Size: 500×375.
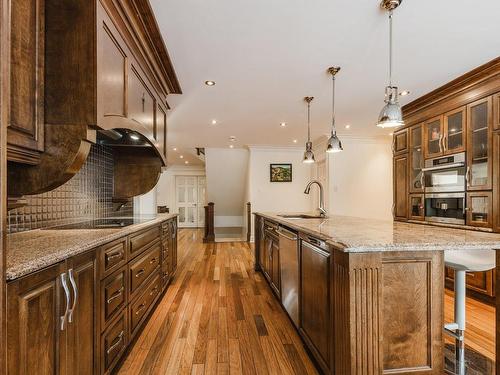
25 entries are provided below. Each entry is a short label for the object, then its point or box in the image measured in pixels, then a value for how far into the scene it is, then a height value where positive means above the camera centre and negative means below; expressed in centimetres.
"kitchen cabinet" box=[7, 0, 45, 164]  112 +45
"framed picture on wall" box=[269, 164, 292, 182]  713 +40
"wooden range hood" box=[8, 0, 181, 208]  134 +51
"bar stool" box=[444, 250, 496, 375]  171 -54
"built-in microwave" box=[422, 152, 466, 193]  325 +18
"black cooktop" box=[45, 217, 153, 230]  206 -30
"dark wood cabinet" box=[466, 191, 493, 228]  291 -23
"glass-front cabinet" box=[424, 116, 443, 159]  356 +68
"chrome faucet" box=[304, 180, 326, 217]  298 -24
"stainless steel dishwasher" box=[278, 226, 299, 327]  218 -71
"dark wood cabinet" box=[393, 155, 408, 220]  417 +1
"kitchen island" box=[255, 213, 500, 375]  133 -56
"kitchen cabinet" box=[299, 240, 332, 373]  158 -71
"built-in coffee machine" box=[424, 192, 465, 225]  329 -25
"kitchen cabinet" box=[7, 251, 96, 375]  92 -52
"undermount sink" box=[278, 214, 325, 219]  303 -32
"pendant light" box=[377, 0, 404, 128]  210 +55
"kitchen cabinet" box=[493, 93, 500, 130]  283 +78
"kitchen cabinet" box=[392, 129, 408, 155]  420 +71
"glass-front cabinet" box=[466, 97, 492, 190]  293 +47
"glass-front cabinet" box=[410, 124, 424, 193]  390 +41
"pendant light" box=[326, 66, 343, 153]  311 +49
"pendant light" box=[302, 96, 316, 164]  371 +44
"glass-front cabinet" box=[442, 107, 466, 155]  324 +68
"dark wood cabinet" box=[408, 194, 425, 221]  386 -27
